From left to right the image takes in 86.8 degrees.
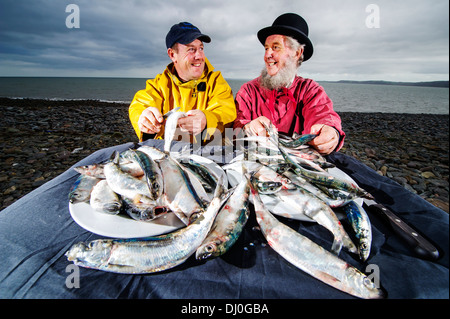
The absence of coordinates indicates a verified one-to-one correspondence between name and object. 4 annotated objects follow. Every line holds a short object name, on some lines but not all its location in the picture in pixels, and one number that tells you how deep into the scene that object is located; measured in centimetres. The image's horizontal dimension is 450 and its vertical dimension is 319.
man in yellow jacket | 98
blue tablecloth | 37
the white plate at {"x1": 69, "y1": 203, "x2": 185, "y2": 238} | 42
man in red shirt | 109
